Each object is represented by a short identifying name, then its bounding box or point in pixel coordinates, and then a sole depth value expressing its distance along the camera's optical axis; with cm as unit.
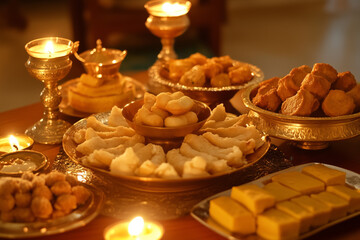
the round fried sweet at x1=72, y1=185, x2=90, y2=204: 107
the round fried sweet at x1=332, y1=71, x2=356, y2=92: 127
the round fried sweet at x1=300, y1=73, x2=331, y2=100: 123
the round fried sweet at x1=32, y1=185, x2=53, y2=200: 105
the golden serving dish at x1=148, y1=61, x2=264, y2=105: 137
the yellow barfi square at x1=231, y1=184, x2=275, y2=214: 103
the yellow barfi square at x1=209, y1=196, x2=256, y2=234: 102
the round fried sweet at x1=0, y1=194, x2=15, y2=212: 104
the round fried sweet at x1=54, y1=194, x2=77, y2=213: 105
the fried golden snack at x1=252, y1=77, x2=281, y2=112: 126
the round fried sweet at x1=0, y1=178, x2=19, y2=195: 105
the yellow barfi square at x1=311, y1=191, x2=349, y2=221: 105
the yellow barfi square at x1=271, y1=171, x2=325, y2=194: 108
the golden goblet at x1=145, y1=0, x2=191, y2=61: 152
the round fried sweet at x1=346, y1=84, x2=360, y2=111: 125
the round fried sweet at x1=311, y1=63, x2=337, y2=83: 127
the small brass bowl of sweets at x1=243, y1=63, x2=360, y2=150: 122
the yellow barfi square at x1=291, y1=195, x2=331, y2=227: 104
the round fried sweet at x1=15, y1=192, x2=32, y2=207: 105
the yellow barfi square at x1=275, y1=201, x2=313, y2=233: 102
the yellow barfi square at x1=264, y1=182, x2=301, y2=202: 106
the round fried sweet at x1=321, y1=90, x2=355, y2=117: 122
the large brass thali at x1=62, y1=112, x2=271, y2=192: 109
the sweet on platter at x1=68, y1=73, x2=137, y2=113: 138
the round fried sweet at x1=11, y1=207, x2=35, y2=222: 104
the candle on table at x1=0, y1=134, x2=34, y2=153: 125
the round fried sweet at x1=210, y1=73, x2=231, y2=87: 139
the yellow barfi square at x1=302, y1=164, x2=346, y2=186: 109
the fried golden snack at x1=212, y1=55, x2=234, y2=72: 145
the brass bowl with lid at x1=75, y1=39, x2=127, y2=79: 139
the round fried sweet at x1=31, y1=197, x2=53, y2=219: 104
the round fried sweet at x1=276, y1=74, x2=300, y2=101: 126
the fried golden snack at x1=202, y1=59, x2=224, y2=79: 141
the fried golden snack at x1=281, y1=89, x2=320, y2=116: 122
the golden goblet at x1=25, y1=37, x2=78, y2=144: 129
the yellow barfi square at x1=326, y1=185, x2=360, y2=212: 107
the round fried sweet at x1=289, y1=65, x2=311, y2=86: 128
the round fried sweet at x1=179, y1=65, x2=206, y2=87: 139
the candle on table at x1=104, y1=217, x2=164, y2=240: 100
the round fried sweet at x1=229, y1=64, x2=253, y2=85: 141
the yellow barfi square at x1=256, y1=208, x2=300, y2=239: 101
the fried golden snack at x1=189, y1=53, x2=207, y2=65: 146
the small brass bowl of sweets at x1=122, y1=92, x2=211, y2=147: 116
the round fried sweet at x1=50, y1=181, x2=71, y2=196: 107
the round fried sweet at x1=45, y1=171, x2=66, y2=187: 107
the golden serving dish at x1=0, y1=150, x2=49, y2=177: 114
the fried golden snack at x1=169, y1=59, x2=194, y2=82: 143
